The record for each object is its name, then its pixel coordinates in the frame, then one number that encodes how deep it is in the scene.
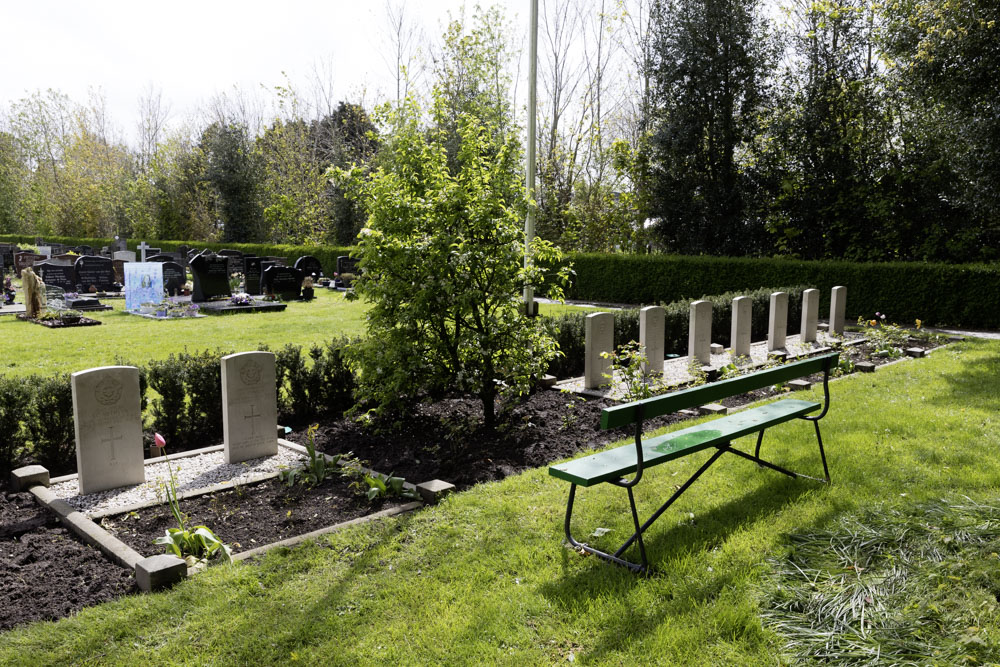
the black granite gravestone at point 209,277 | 17.62
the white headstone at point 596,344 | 8.61
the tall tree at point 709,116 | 21.58
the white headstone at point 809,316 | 12.46
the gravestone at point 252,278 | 19.44
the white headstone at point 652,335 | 9.31
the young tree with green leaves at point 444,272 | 6.57
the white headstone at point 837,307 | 13.45
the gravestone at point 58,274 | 18.09
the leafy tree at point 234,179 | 34.09
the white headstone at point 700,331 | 10.08
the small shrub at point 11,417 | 5.66
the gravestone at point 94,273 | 19.66
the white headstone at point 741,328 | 10.74
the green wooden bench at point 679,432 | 3.78
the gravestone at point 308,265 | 21.35
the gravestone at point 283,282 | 19.33
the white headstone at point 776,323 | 11.84
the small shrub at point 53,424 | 5.80
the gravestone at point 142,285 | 16.77
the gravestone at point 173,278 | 18.97
